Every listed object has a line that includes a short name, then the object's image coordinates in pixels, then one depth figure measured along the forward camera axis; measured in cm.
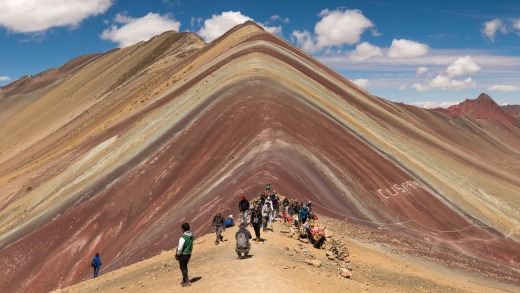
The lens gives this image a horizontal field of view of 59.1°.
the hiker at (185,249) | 1438
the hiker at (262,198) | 2254
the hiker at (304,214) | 2262
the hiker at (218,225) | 1955
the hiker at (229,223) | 2280
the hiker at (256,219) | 1848
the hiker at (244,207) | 2177
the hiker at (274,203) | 2362
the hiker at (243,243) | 1656
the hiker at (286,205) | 2559
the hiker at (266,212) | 2157
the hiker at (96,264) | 2642
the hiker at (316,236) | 2075
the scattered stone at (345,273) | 1736
